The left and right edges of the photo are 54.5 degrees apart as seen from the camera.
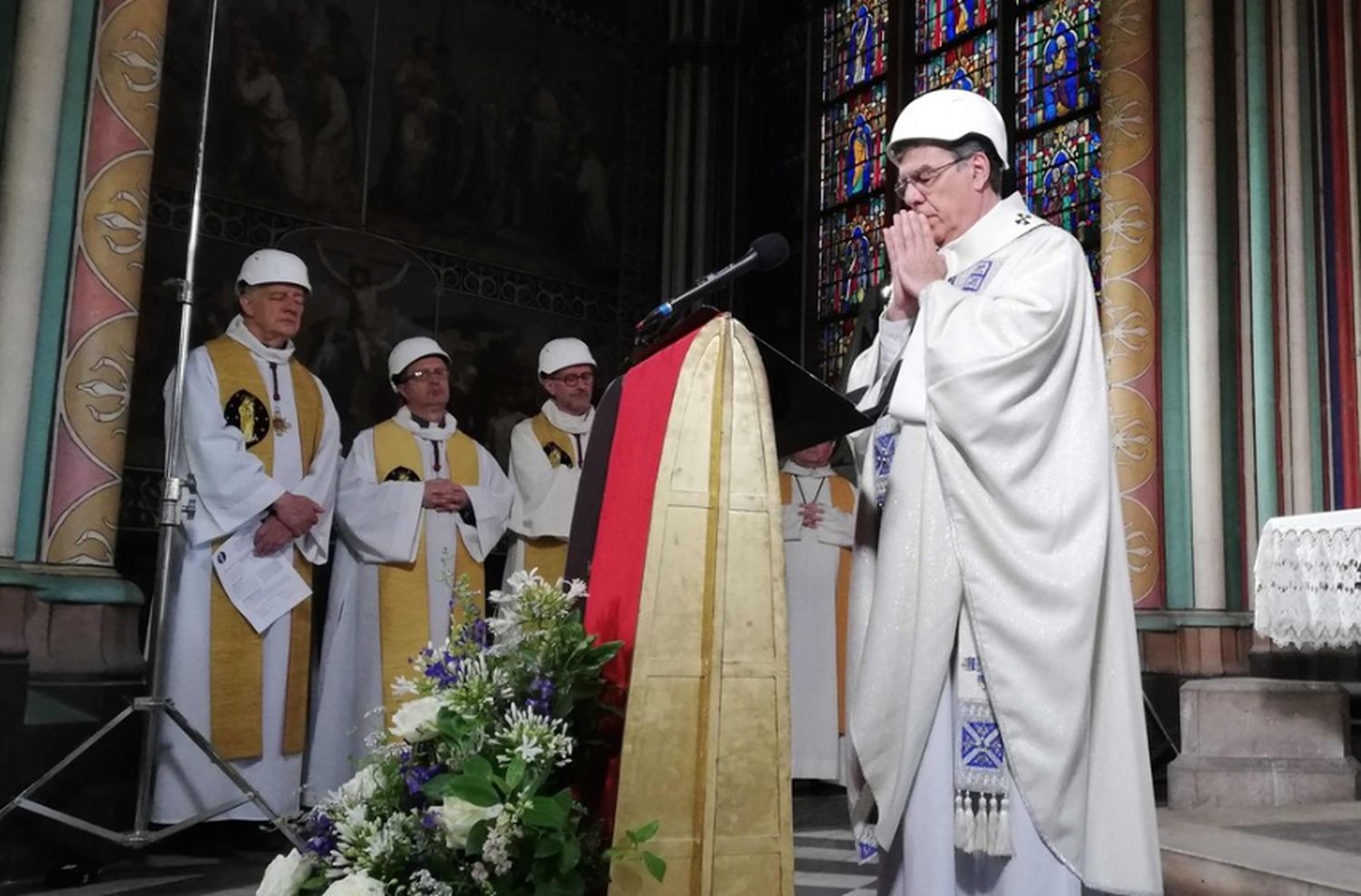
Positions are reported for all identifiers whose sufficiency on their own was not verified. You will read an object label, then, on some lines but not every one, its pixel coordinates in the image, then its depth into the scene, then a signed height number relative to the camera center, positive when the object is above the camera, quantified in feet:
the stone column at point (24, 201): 16.07 +4.79
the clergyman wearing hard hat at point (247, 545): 17.65 +0.71
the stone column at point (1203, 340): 22.40 +4.84
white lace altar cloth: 14.83 +0.56
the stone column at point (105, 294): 16.69 +3.84
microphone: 7.71 +2.08
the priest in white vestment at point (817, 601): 23.66 +0.23
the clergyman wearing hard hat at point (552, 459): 22.97 +2.62
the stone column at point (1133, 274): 23.00 +6.20
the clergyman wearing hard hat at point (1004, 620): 7.26 -0.01
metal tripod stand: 14.14 -1.19
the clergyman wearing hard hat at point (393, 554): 20.07 +0.74
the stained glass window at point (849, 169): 34.40 +11.86
